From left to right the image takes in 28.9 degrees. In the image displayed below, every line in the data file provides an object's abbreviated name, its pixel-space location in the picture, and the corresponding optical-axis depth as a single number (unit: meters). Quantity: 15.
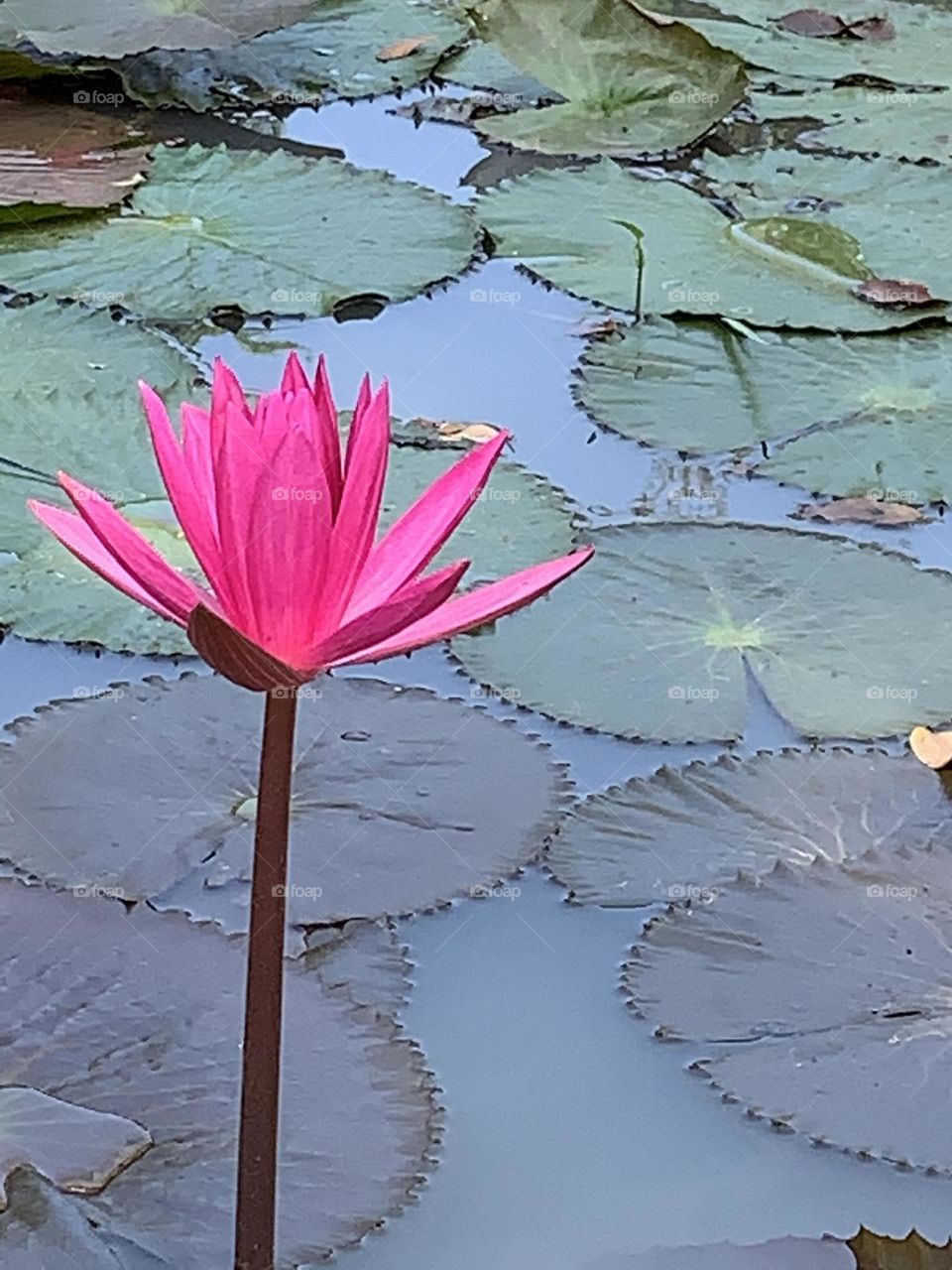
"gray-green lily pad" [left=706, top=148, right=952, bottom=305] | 2.94
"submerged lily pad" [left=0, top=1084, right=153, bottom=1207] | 1.19
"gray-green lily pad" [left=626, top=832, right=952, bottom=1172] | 1.38
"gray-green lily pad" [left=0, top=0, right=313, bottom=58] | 3.23
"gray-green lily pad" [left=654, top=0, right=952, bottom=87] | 3.83
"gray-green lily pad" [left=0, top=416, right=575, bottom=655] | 1.93
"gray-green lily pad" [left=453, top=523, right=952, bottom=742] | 1.88
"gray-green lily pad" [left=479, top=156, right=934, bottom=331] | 2.74
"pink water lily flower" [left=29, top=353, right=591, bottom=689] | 0.94
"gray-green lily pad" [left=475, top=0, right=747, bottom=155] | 3.43
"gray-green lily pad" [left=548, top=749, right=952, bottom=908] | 1.63
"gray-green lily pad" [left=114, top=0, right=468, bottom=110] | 3.51
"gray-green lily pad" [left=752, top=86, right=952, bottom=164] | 3.42
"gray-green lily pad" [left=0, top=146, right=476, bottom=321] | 2.69
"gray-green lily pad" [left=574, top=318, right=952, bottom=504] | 2.35
